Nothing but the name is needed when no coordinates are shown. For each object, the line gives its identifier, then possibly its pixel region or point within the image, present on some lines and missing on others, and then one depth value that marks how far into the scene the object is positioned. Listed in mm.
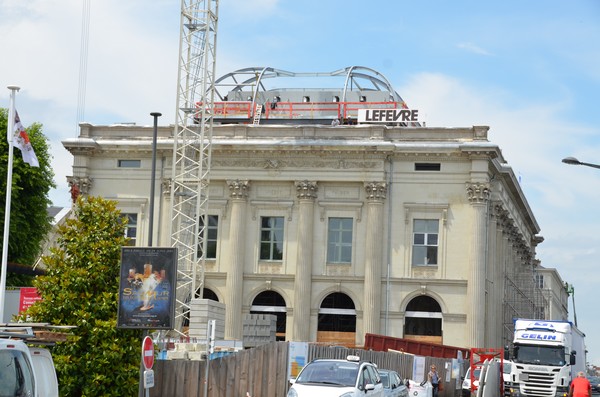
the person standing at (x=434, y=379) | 46831
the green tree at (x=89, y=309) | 30297
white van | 18219
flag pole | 35125
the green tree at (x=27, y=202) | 58719
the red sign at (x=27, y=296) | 43750
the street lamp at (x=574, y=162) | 31622
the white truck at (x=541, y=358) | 46625
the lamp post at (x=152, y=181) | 47234
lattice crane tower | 66250
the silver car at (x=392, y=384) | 32344
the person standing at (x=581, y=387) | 29219
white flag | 36875
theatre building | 66938
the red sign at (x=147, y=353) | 24625
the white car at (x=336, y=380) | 26797
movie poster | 27609
